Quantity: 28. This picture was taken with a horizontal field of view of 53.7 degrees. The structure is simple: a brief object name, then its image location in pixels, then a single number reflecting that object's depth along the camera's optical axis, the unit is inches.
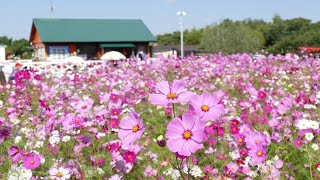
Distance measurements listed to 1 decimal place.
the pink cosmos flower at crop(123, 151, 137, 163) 59.2
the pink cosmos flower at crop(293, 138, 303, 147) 67.5
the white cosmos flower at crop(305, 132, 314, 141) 69.3
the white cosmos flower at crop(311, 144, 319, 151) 69.3
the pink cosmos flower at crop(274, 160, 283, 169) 62.0
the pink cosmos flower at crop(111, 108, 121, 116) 76.4
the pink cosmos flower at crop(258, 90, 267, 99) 95.4
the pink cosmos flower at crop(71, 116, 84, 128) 68.3
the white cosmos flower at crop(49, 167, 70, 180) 57.5
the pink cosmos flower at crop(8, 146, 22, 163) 59.6
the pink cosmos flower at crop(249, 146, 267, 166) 52.5
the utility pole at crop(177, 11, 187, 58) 707.6
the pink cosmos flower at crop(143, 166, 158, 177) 64.2
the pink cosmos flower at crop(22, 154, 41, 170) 55.7
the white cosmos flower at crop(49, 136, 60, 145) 75.9
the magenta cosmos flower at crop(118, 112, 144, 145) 37.7
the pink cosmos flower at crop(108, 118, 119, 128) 70.7
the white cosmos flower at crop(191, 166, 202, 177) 55.4
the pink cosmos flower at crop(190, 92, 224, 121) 36.2
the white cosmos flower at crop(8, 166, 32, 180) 60.1
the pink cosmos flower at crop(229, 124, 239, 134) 71.4
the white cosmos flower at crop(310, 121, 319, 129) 70.3
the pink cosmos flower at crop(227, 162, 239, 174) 60.2
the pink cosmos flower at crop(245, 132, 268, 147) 54.3
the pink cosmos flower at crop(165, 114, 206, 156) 33.8
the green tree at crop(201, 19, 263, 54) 1133.4
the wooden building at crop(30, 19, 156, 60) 910.7
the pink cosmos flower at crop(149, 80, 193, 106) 37.6
